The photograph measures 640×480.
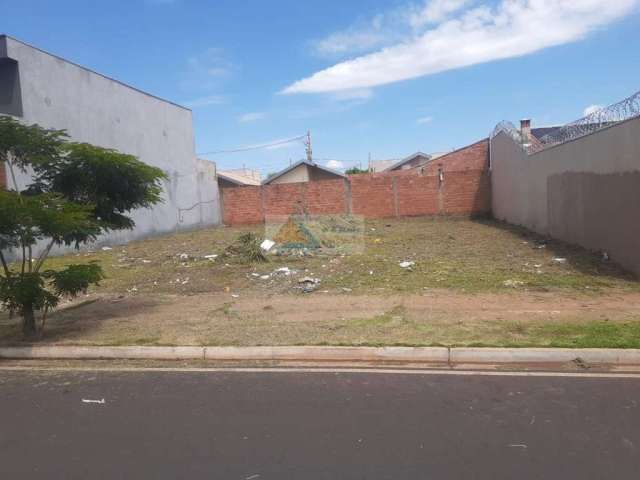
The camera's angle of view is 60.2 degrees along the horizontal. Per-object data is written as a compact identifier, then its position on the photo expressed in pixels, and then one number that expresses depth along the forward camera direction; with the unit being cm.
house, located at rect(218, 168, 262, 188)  4047
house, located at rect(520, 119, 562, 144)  2102
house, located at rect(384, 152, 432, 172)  5172
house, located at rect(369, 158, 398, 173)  7388
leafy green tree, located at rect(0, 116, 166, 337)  691
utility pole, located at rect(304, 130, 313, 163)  6625
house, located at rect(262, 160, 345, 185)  4147
